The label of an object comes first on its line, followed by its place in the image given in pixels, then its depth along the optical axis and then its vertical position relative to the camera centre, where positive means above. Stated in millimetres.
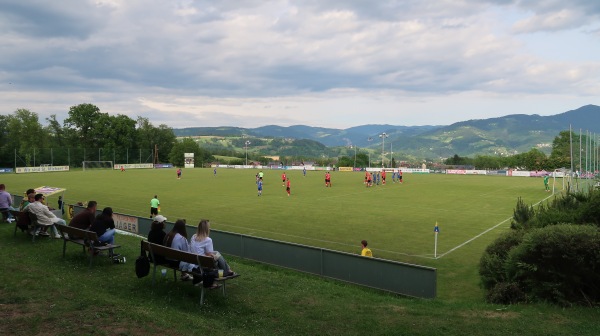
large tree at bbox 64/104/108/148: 110250 +9290
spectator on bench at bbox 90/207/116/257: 10055 -1539
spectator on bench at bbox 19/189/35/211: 13767 -1172
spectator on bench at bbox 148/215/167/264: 9047 -1519
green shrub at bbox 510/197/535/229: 12544 -1567
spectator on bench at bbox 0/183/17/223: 15052 -1596
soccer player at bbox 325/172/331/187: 44094 -2087
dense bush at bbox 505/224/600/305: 7863 -1906
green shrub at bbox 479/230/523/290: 9492 -2165
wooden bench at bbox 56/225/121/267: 9477 -1800
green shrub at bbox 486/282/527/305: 8445 -2604
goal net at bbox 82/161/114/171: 90312 -792
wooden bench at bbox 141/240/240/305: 7423 -1748
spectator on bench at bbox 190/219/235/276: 8145 -1555
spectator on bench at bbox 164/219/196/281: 8445 -1551
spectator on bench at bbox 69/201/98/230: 10757 -1429
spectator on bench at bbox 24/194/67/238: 11906 -1469
